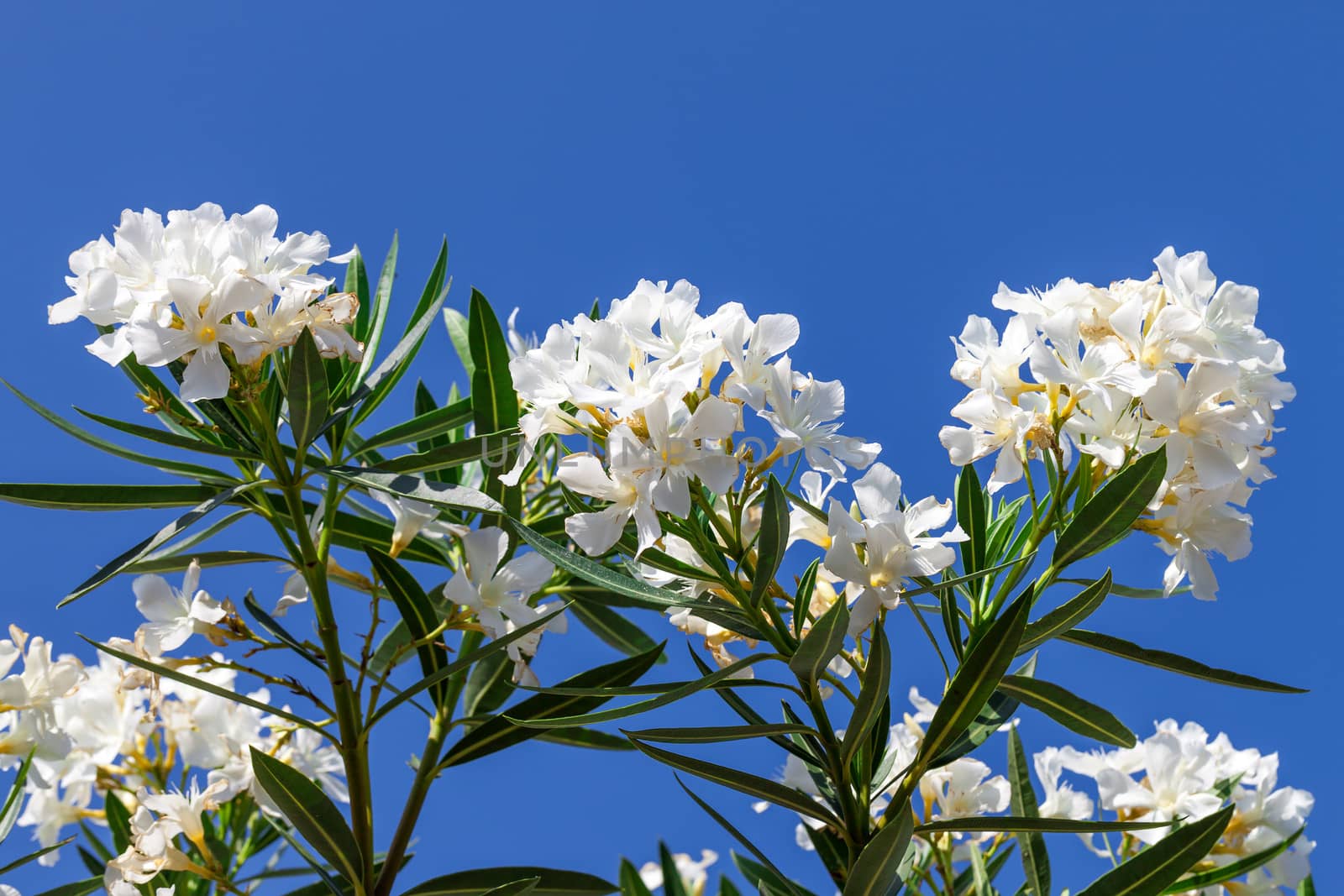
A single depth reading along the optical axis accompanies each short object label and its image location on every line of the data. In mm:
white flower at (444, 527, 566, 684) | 1783
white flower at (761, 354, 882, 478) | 1670
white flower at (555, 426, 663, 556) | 1617
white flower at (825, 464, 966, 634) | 1658
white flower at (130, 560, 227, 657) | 1797
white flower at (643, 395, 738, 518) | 1616
